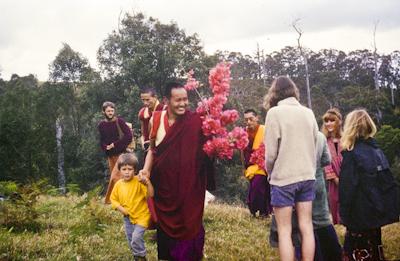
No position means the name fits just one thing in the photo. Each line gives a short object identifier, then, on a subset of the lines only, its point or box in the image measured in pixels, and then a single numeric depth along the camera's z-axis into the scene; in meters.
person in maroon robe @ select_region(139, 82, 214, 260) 4.74
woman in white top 4.34
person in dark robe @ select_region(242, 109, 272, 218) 8.54
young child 5.20
